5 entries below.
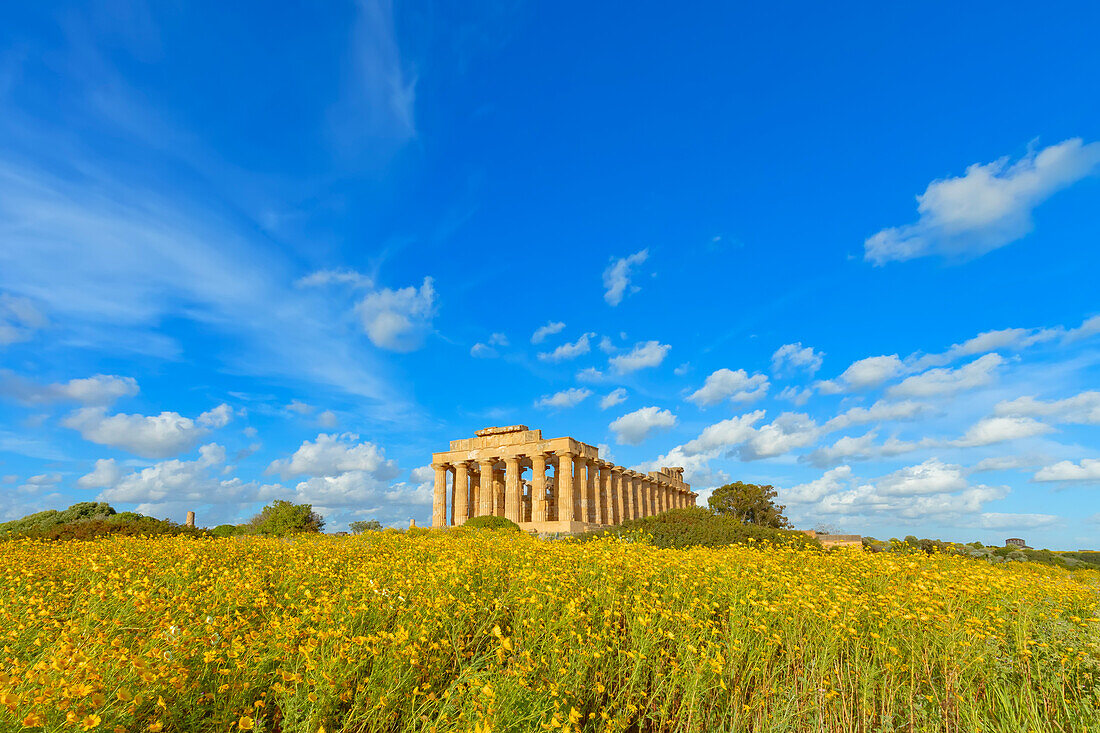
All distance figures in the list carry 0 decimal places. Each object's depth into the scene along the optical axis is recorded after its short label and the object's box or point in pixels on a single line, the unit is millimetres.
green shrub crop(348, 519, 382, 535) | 29562
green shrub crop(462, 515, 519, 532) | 29184
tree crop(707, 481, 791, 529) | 47250
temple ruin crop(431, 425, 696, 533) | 38094
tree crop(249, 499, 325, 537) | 28031
